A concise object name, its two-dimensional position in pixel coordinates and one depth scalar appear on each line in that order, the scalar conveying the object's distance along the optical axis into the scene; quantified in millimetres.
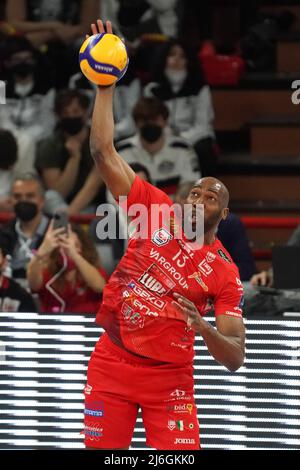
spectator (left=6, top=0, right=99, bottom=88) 19988
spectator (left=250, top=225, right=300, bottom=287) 13700
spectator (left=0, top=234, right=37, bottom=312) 13358
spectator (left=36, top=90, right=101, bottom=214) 17725
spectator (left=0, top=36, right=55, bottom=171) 18758
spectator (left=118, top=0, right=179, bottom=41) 20064
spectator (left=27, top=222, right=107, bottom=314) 13852
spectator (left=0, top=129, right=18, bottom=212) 17755
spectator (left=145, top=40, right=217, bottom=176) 18728
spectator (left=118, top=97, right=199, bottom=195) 17619
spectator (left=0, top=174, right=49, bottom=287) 15080
